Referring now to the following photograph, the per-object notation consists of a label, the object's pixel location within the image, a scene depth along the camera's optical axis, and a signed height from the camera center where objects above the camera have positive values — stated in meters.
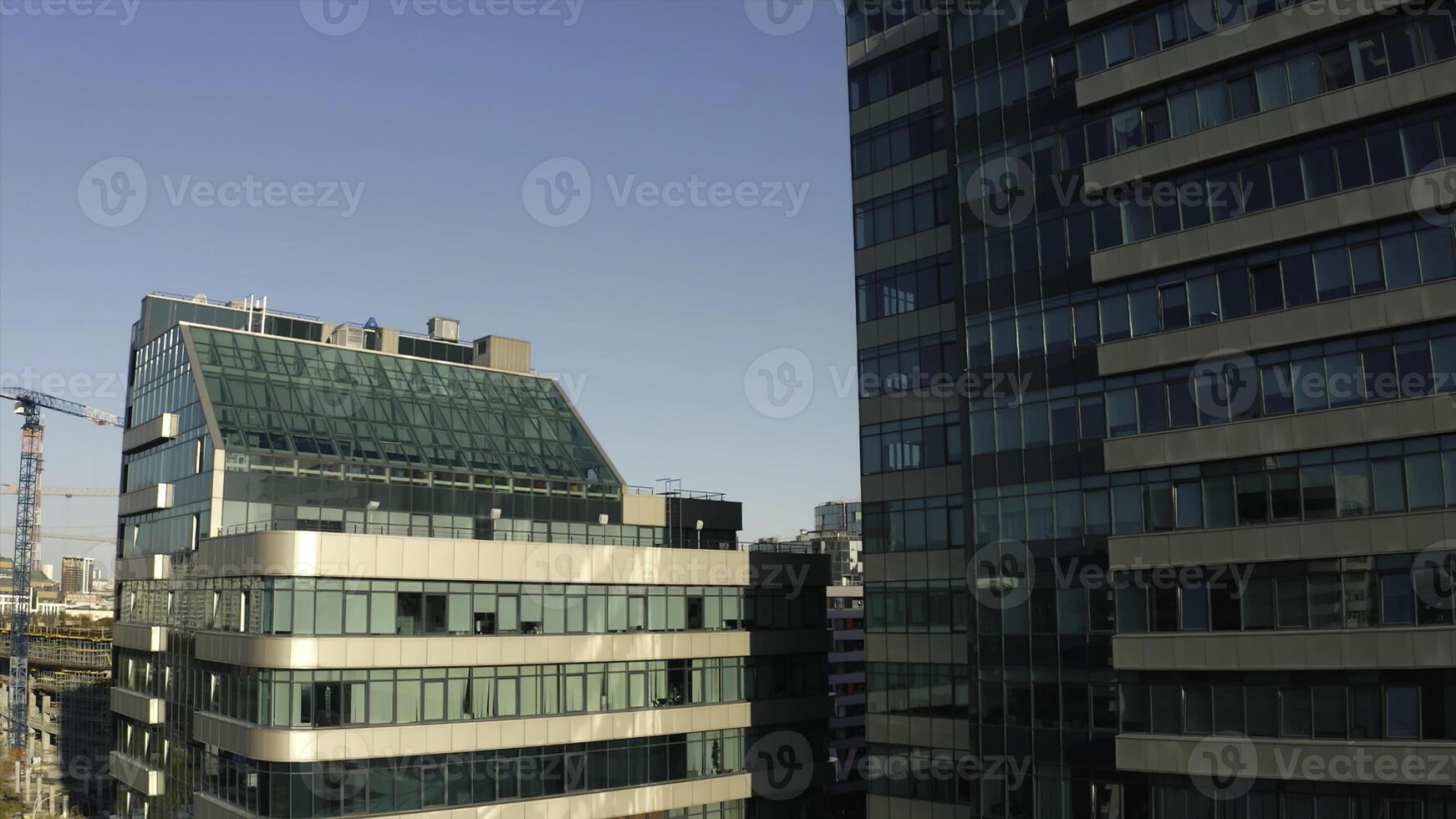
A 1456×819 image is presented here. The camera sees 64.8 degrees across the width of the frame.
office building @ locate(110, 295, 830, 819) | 48.28 -1.77
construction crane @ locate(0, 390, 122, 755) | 173.12 +6.16
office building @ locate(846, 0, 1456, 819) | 34.88 +4.84
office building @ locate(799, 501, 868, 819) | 87.56 -13.37
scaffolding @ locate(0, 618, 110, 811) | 112.88 -19.95
